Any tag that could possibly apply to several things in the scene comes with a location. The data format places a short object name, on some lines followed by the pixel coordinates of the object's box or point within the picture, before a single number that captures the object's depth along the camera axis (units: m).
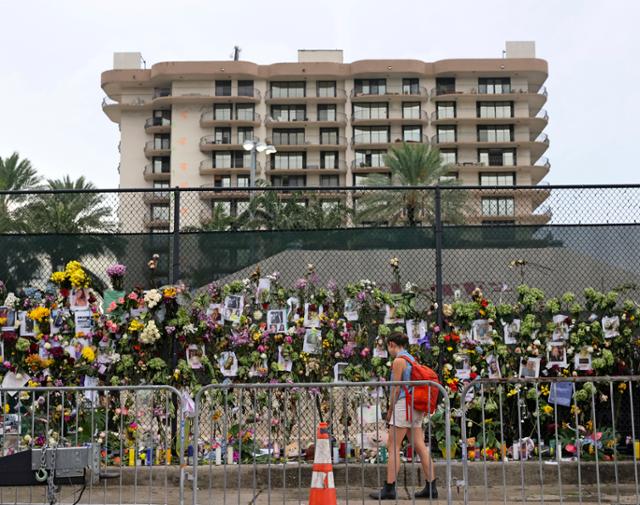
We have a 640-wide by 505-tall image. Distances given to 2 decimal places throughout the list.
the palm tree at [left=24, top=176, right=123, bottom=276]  10.77
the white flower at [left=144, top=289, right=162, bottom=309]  10.27
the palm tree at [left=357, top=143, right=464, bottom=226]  55.47
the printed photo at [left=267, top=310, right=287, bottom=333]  10.38
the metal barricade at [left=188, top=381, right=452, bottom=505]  9.00
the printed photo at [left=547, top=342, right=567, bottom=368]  10.10
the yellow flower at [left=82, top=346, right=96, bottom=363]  10.27
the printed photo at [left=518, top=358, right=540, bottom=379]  10.08
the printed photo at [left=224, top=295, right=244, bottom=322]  10.46
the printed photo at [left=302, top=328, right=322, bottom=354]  10.27
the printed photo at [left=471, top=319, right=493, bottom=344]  10.20
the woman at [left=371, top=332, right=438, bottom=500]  8.00
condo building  77.12
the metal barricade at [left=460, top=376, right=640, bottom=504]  9.17
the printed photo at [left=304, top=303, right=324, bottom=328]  10.37
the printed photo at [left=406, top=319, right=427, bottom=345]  10.24
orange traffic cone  7.05
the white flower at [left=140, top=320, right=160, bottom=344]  10.16
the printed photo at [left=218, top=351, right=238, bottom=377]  10.27
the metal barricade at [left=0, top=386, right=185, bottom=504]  7.24
